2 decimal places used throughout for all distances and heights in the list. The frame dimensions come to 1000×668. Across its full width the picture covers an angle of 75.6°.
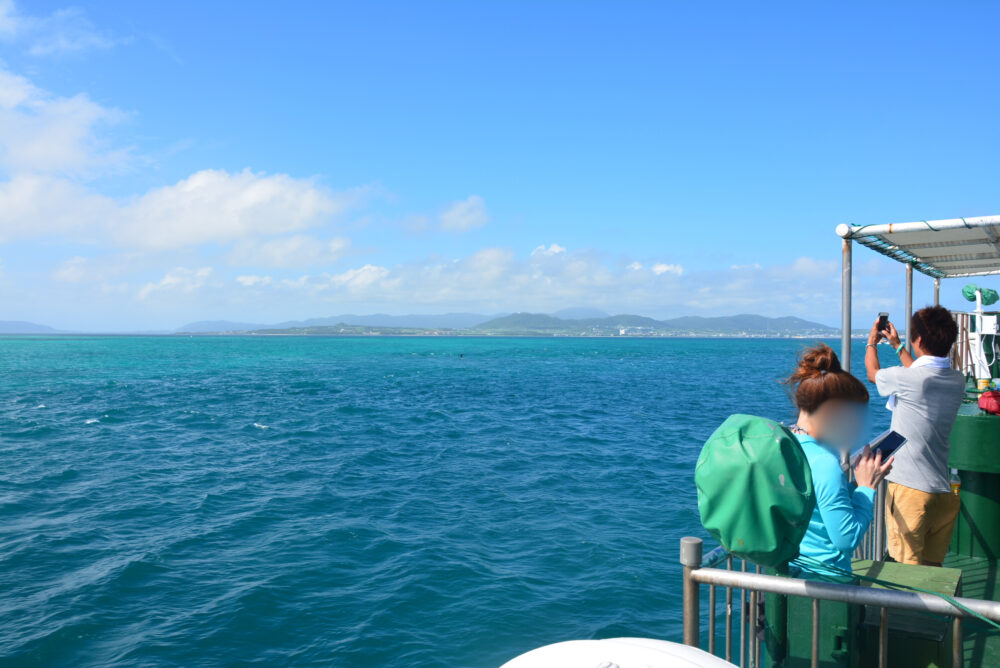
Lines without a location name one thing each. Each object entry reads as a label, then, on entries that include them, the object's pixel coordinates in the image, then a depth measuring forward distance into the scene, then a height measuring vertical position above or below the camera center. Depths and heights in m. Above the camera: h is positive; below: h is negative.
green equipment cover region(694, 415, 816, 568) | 2.79 -0.70
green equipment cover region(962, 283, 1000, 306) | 9.85 +0.58
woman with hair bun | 3.28 -0.59
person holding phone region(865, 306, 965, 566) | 4.70 -0.78
